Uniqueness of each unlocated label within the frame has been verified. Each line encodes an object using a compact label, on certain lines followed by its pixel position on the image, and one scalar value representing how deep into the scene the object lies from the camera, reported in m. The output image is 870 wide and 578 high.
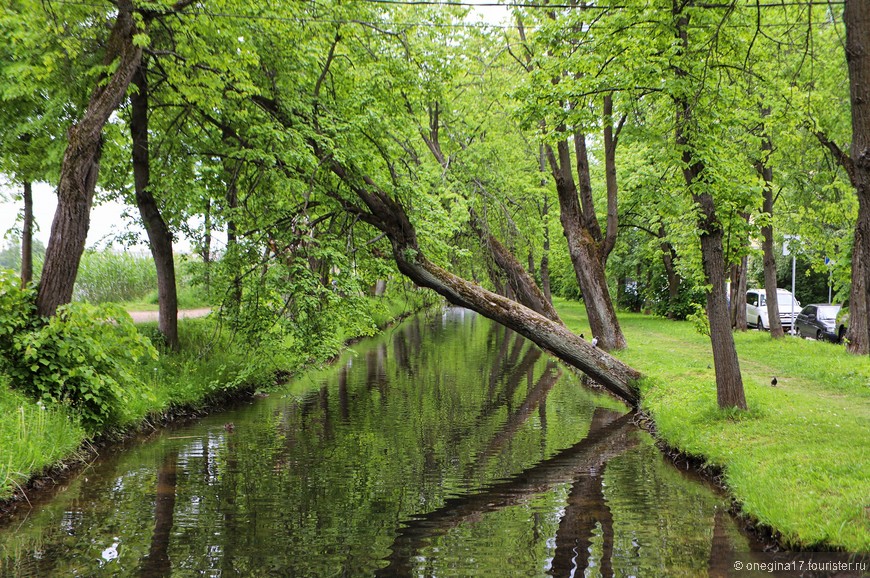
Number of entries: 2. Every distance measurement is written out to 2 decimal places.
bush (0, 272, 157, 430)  9.77
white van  31.92
